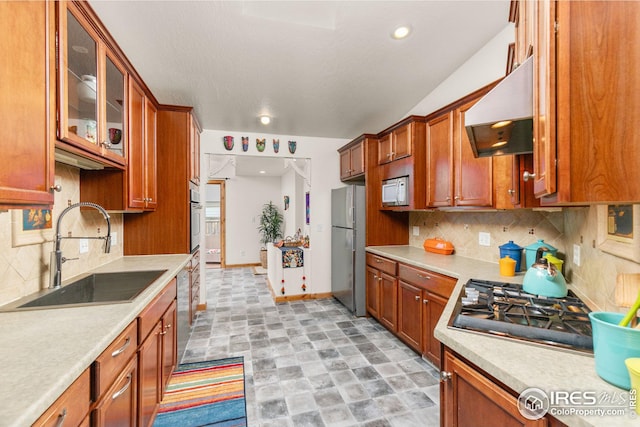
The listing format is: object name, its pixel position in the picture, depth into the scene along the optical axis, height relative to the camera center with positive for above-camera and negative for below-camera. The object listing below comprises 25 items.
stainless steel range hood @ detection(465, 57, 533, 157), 0.97 +0.37
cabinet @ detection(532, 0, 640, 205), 0.69 +0.28
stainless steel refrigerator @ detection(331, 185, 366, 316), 3.56 -0.43
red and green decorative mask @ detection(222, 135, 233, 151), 3.98 +1.03
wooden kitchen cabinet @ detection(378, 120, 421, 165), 2.87 +0.81
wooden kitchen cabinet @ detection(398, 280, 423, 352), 2.53 -0.97
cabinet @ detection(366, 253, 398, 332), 2.96 -0.87
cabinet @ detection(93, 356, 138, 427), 1.01 -0.77
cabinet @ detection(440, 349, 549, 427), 0.84 -0.64
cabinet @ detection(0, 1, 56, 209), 0.88 +0.39
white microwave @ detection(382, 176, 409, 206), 2.98 +0.25
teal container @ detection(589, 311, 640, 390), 0.69 -0.35
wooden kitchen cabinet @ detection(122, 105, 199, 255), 2.75 +0.19
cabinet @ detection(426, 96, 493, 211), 2.21 +0.40
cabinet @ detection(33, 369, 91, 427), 0.73 -0.56
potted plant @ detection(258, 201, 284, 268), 6.78 -0.30
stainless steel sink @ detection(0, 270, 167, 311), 1.45 -0.47
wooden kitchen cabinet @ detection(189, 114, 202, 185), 2.91 +0.73
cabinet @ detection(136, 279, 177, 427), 1.45 -0.85
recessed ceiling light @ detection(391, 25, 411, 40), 2.03 +1.35
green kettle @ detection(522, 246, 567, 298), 1.47 -0.37
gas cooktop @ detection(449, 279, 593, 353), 0.99 -0.44
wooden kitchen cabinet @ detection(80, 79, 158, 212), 2.00 +0.28
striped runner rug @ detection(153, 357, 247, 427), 1.82 -1.34
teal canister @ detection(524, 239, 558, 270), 1.92 -0.26
